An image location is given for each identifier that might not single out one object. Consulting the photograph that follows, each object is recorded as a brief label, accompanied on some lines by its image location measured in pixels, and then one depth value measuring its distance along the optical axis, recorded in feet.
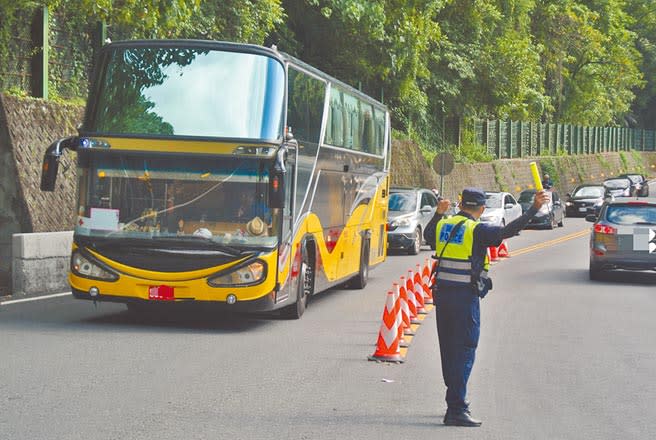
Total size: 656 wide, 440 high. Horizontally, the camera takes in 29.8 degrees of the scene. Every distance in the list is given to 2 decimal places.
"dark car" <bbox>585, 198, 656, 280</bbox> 70.90
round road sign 128.67
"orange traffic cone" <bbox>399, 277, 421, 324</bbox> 51.21
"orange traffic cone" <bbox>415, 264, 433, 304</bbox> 55.72
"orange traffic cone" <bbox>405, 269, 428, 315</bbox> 54.90
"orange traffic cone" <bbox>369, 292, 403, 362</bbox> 39.52
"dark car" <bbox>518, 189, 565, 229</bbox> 143.13
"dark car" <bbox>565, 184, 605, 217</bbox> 174.09
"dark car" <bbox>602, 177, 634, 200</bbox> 179.06
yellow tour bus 45.42
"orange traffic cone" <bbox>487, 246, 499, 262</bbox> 94.45
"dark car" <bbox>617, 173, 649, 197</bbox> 193.26
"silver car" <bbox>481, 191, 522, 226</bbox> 116.98
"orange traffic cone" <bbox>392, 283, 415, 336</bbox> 46.65
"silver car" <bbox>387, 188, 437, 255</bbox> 97.45
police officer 29.09
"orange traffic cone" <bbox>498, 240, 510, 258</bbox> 97.07
